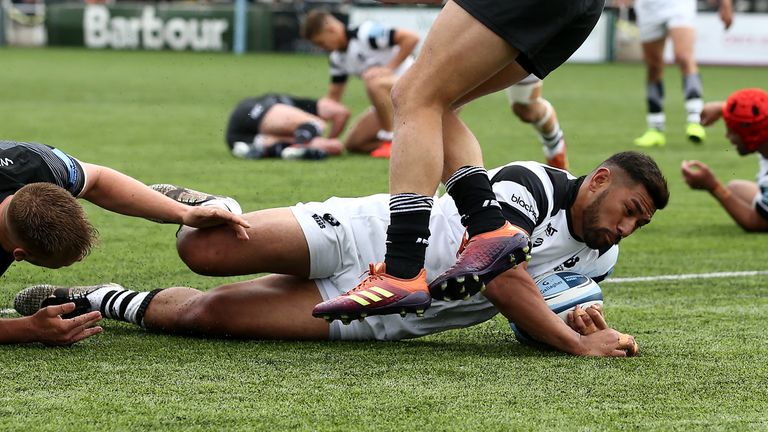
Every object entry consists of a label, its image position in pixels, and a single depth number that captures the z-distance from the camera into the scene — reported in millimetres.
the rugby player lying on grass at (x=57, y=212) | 7945
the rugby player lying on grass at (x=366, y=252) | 8930
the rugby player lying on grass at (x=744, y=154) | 14914
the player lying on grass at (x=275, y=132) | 23297
